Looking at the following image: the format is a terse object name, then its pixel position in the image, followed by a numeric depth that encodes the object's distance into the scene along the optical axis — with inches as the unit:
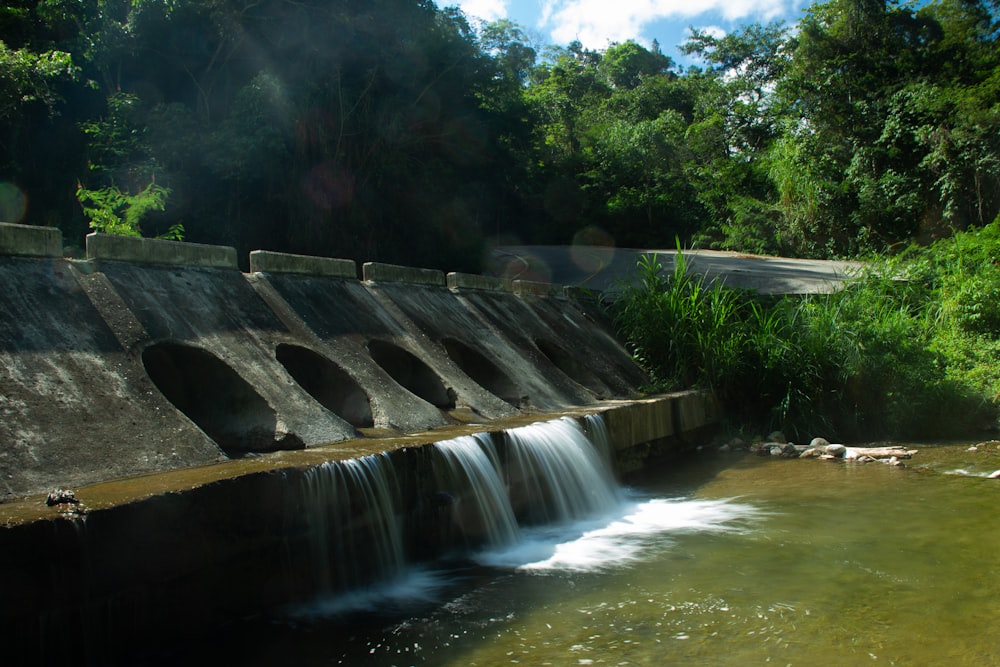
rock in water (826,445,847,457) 344.8
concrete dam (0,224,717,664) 129.6
